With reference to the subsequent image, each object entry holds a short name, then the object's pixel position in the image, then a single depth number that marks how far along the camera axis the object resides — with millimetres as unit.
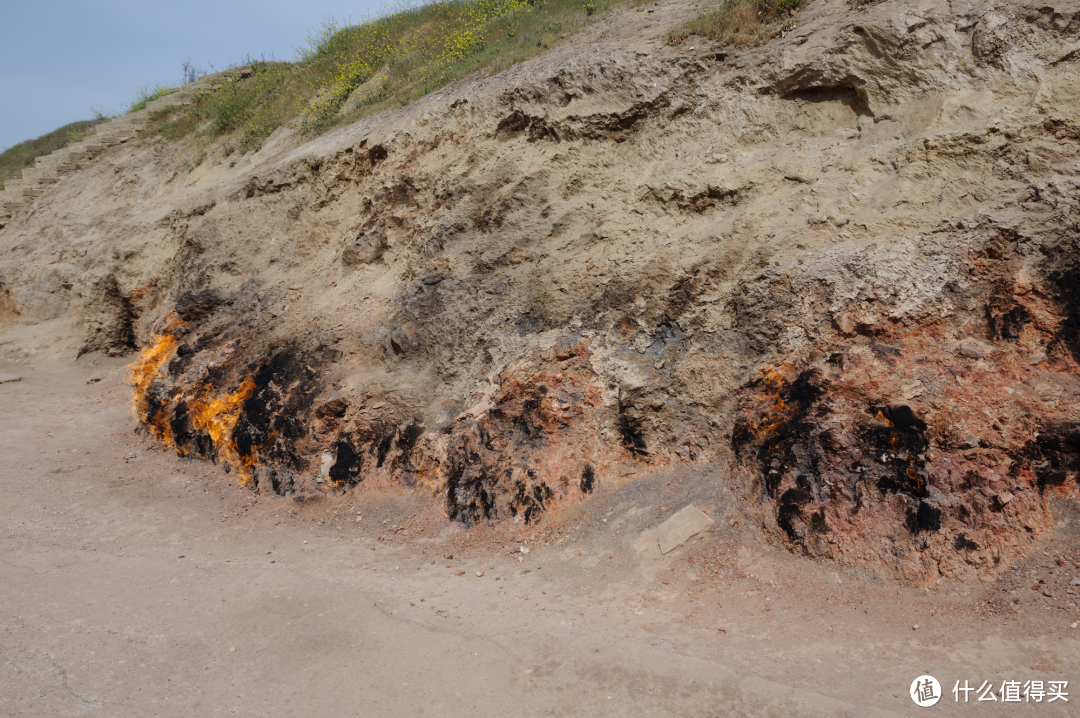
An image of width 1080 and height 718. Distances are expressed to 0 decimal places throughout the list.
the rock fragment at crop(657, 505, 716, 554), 5797
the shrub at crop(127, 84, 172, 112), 17609
